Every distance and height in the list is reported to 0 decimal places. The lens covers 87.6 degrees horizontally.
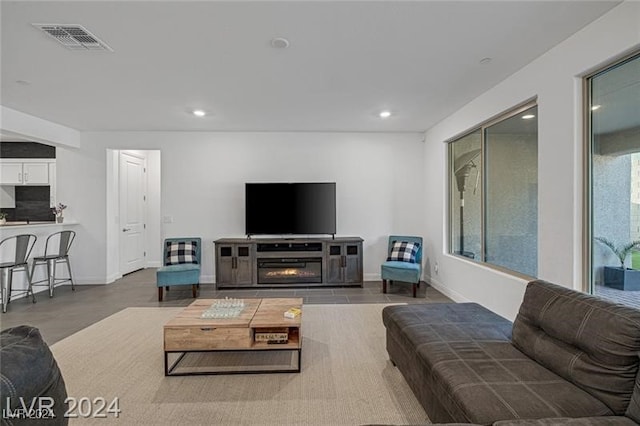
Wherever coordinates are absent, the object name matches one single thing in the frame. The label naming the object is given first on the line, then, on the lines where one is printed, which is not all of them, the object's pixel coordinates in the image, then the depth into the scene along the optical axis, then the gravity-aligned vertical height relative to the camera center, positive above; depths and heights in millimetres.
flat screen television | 5688 +87
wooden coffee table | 2574 -961
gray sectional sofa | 1434 -823
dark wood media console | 5473 -802
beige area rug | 2131 -1285
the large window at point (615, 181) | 2340 +230
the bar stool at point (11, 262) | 4391 -652
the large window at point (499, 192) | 3363 +237
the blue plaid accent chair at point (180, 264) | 4891 -797
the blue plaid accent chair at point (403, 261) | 4989 -785
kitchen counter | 4492 -160
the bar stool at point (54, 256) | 5047 -649
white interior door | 6520 +38
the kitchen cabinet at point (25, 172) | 6625 +845
